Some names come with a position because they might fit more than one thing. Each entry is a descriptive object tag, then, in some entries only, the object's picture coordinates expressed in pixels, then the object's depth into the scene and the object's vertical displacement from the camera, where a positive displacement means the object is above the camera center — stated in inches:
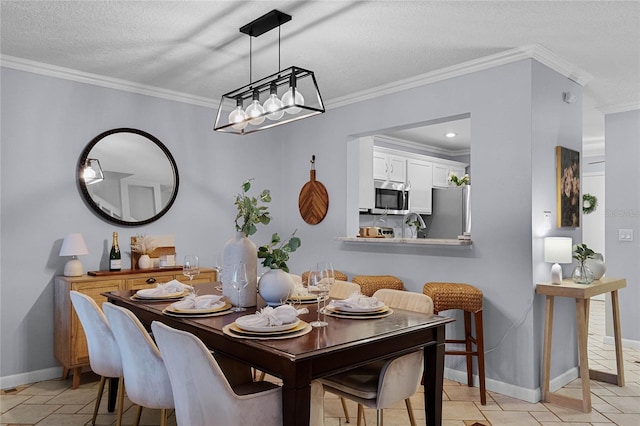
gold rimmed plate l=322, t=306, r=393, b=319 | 86.9 -16.9
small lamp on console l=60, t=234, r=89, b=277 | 142.4 -9.4
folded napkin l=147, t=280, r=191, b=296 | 107.6 -15.7
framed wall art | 142.4 +11.4
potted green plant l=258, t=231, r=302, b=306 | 92.3 -10.7
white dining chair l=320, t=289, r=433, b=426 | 82.4 -28.8
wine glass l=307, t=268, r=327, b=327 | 84.6 -11.2
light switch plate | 186.9 -3.8
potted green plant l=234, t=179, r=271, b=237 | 94.7 +1.2
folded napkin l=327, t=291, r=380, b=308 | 89.7 -15.2
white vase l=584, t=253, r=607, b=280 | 138.5 -11.9
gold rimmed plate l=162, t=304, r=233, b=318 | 88.5 -17.4
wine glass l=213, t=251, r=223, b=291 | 100.7 -8.7
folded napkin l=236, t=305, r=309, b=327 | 75.9 -15.5
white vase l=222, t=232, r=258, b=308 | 94.8 -8.2
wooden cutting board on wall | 188.4 +8.4
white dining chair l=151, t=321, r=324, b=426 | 67.5 -24.8
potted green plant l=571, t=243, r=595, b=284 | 133.4 -12.2
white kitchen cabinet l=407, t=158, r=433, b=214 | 256.2 +20.8
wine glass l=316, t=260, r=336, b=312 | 85.0 -9.6
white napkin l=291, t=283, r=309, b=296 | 100.8 -14.9
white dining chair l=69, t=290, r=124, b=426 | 98.3 -25.5
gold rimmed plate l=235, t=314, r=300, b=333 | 73.3 -16.3
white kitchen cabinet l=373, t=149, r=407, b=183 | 238.1 +28.0
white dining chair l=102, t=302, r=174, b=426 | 83.1 -25.4
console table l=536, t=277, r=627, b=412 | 124.3 -26.8
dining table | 65.6 -19.0
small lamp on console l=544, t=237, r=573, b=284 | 130.9 -8.1
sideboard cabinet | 136.7 -24.6
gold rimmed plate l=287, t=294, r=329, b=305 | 102.1 -16.8
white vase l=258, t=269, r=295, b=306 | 92.3 -12.7
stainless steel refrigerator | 243.0 +5.2
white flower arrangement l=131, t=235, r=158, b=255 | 160.1 -8.4
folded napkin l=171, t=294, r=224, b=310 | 92.0 -16.0
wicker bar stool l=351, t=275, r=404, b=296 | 152.3 -19.3
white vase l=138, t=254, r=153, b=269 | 157.8 -13.8
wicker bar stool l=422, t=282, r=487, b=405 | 130.1 -22.0
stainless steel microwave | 234.1 +12.1
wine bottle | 152.1 -11.9
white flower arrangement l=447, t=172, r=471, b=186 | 239.5 +21.1
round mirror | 155.1 +14.4
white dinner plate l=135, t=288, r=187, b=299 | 105.5 -16.5
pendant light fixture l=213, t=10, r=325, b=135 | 103.3 +26.6
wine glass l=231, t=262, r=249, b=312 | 94.0 -11.2
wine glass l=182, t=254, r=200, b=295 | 104.5 -9.9
